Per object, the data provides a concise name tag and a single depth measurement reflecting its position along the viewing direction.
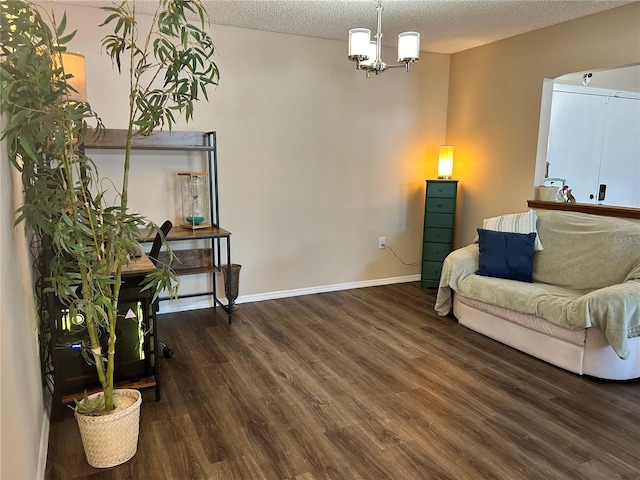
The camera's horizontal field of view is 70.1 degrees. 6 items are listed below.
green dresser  4.73
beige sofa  2.80
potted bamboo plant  1.51
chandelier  2.88
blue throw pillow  3.67
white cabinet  4.89
